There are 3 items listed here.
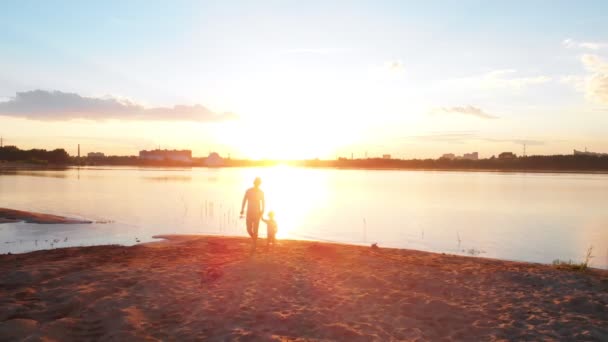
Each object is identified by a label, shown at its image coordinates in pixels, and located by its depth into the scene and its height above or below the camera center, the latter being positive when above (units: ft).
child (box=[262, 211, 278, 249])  47.75 -7.32
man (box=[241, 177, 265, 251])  43.60 -4.48
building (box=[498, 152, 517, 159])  488.11 +14.09
